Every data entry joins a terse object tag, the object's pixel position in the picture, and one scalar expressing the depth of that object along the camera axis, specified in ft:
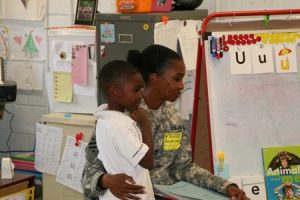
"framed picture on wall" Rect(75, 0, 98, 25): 16.23
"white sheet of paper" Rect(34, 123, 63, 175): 14.88
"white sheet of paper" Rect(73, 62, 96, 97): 14.68
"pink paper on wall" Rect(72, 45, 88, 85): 14.78
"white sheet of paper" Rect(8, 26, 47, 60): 17.54
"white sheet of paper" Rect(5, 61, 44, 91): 17.77
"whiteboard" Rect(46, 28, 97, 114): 14.71
